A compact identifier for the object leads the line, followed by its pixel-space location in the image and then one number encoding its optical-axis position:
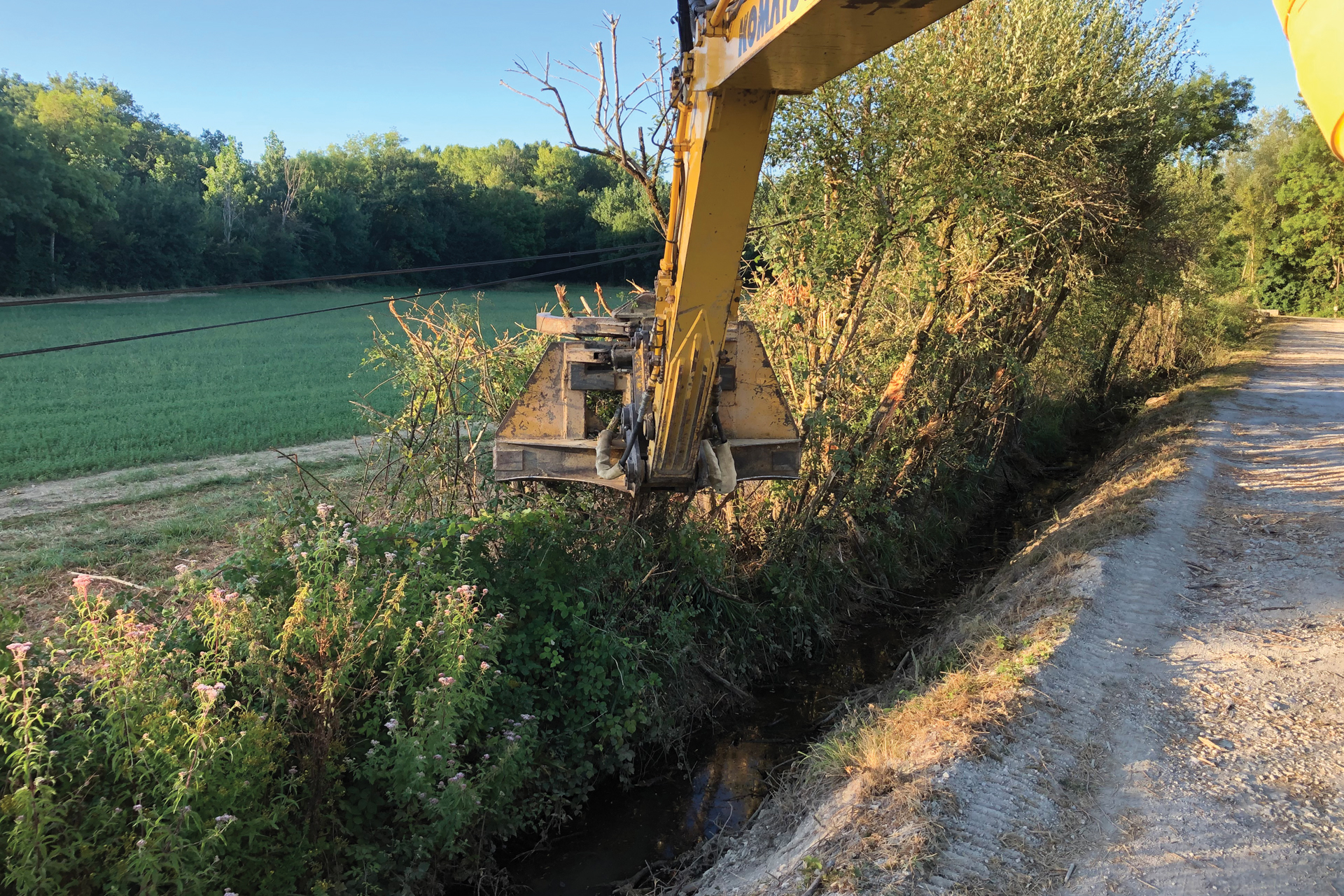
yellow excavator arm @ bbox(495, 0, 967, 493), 3.41
